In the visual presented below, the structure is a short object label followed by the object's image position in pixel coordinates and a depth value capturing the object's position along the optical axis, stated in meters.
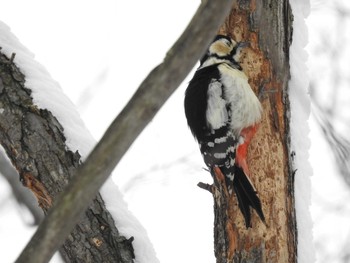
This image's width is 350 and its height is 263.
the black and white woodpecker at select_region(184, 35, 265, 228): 6.10
